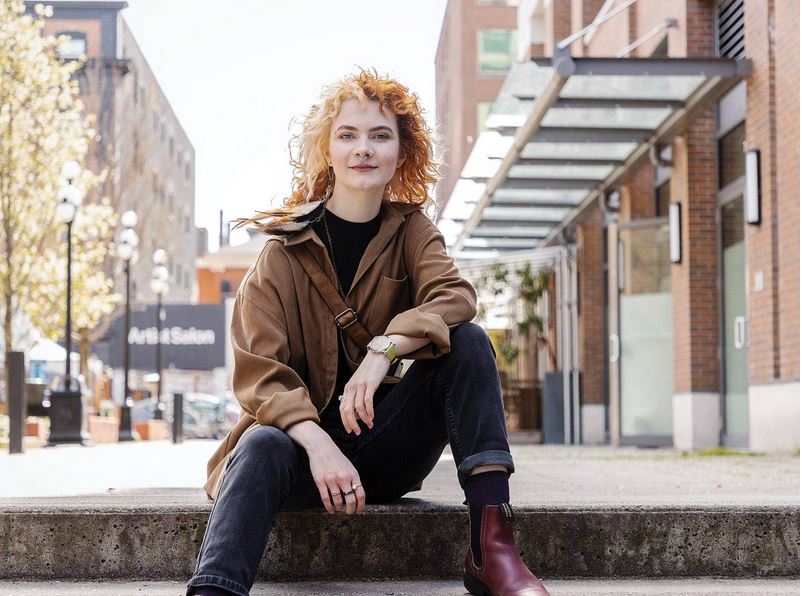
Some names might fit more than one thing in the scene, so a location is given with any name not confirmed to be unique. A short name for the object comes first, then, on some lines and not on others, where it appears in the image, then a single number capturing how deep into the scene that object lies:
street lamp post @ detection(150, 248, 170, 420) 26.67
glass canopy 12.02
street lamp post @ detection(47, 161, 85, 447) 16.38
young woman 3.09
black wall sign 47.72
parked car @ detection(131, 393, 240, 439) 30.34
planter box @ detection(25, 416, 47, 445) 17.75
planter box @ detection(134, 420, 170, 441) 24.38
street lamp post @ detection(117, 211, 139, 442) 21.06
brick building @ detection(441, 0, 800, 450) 11.52
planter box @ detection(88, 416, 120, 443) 20.45
